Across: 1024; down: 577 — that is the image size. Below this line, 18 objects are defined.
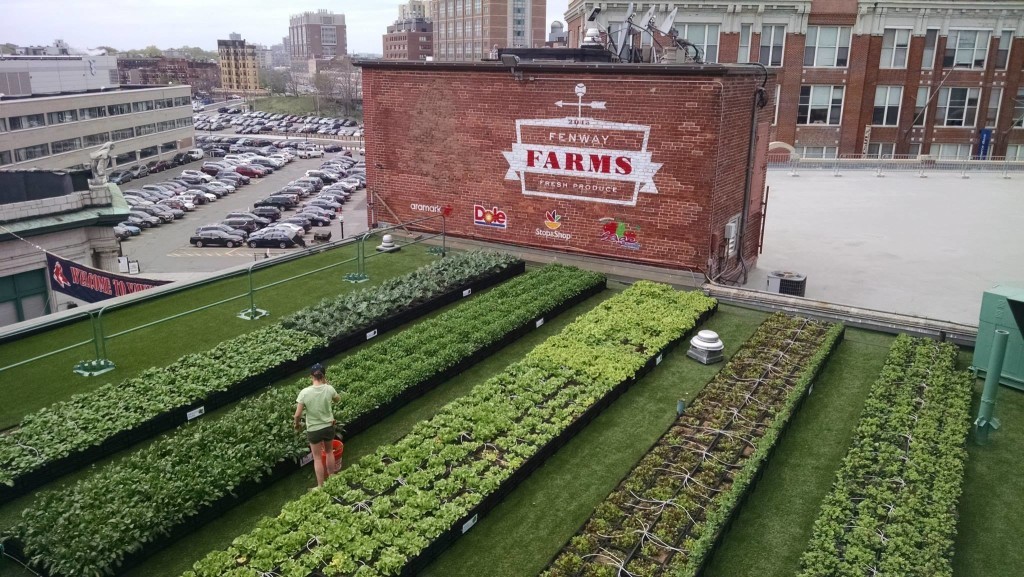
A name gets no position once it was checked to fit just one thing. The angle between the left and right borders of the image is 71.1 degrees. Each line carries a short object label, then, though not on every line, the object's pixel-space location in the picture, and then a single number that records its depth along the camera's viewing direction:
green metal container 13.11
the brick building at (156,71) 175.25
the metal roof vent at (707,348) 14.66
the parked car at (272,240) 53.56
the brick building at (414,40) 173.00
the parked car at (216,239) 54.88
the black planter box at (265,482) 8.77
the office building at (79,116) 69.75
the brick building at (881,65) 55.75
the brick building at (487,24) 148.88
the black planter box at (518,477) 8.77
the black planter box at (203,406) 10.23
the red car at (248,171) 88.62
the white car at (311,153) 105.75
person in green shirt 9.97
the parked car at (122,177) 82.94
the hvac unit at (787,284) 21.12
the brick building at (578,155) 19.11
